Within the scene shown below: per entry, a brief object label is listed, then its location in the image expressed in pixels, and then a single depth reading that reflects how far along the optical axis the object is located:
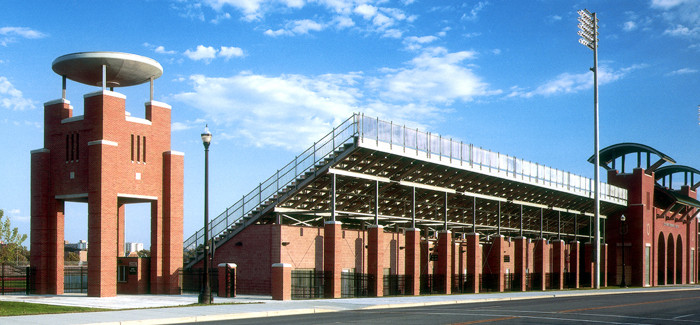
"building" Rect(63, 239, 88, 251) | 153.40
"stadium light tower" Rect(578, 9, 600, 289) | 54.44
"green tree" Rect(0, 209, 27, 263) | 75.12
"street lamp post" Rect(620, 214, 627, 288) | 66.69
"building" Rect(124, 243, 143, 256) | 170.46
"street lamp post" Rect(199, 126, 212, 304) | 29.41
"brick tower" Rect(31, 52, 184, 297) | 33.44
